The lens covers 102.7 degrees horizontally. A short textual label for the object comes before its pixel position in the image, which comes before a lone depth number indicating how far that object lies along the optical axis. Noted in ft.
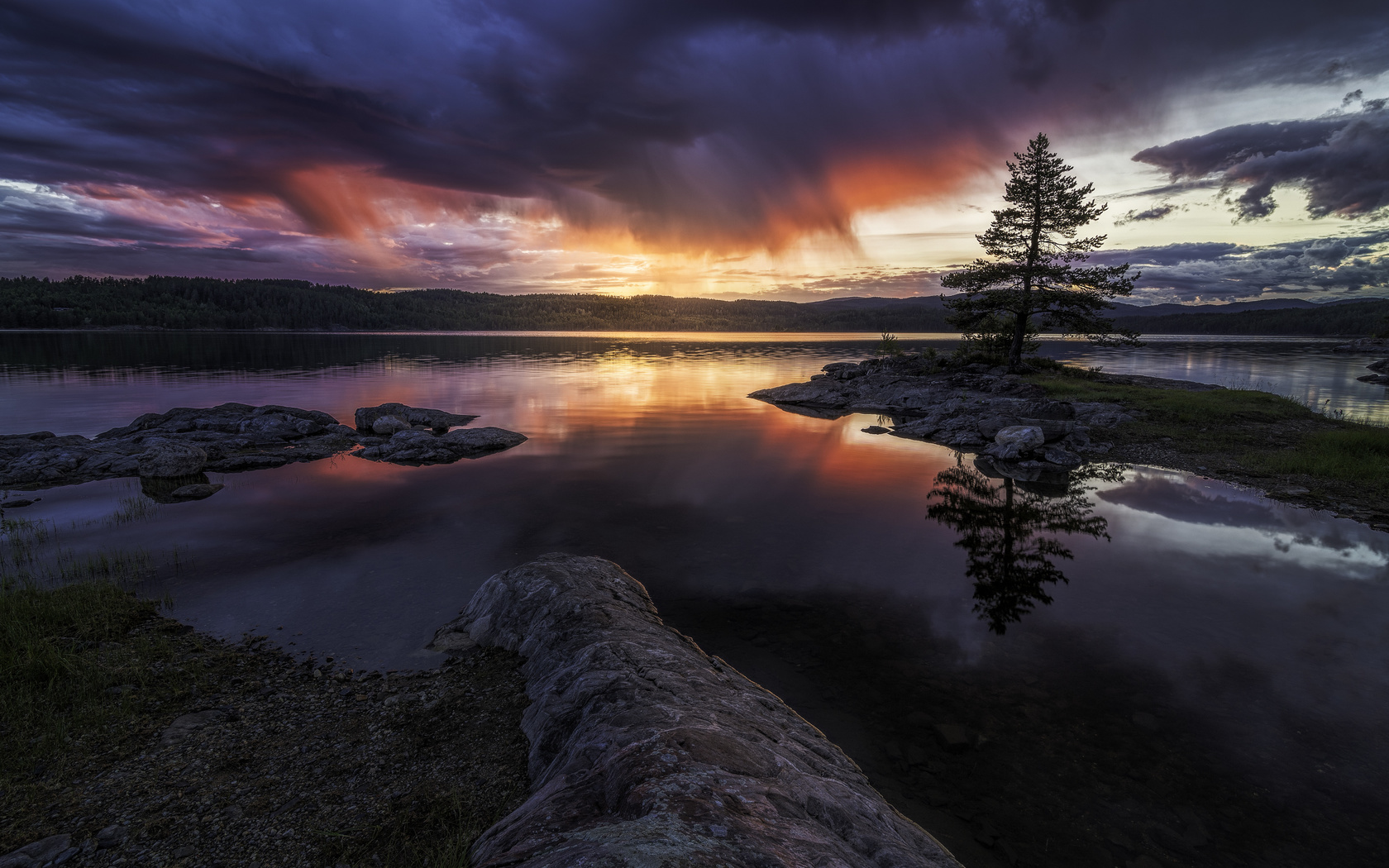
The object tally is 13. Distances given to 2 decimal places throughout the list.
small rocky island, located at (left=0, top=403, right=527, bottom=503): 61.93
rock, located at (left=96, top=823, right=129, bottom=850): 14.87
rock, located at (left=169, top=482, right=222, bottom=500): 54.85
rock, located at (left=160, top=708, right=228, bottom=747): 19.95
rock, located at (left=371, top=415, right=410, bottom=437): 87.86
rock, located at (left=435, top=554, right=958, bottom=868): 10.21
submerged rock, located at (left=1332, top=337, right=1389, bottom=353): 287.89
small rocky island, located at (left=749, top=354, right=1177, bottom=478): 71.51
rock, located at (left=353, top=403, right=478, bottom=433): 93.56
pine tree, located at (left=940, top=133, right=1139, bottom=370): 111.96
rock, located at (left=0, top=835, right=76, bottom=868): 14.03
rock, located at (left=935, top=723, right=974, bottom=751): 22.66
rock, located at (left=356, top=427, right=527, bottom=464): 72.59
